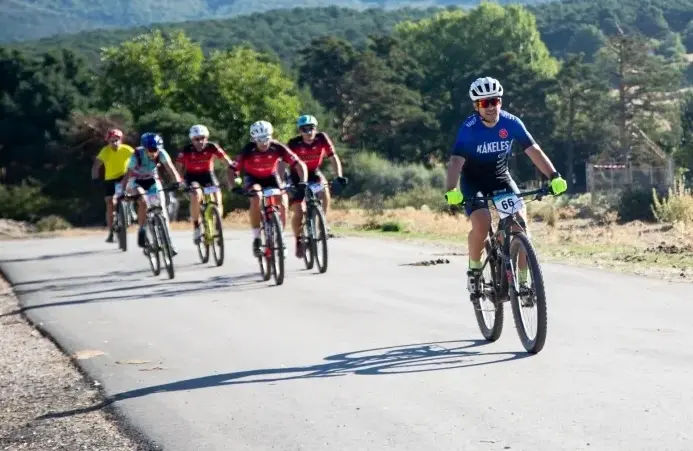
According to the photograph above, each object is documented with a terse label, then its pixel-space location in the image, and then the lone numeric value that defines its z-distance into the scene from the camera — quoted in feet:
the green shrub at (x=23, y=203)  217.77
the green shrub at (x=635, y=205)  123.90
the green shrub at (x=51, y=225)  157.40
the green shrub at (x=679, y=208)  79.71
